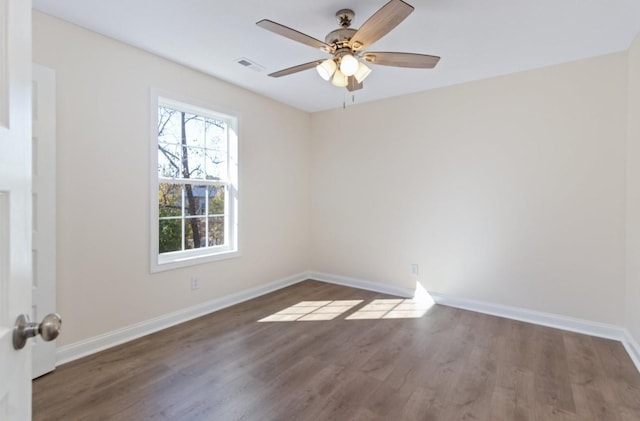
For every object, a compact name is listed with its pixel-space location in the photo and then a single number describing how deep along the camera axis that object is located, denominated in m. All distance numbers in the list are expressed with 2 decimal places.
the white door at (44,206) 2.12
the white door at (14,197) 0.66
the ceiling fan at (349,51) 1.89
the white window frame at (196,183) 2.85
